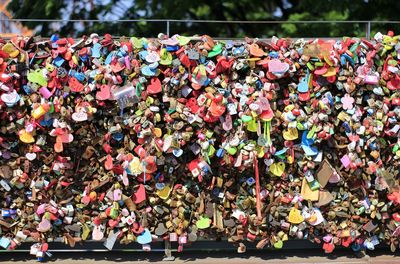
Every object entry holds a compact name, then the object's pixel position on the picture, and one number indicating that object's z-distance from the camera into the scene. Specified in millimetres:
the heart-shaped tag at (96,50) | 4695
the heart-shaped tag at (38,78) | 4641
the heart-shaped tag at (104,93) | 4652
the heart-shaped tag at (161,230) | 4945
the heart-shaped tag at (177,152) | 4739
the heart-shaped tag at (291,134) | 4816
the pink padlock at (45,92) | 4648
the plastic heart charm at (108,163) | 4781
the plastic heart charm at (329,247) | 5047
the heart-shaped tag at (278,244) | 5020
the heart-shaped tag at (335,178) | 4910
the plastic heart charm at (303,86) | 4781
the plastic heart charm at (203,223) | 4898
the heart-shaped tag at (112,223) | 4867
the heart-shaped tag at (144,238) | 4902
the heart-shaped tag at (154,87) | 4684
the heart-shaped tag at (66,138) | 4684
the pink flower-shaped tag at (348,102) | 4809
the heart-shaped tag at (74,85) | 4676
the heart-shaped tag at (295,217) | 4961
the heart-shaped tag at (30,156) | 4742
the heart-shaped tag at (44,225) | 4832
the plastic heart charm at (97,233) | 4875
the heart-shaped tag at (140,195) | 4832
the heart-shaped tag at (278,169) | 4887
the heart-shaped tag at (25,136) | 4691
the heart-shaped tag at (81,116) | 4660
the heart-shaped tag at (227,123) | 4746
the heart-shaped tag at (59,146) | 4695
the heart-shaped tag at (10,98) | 4594
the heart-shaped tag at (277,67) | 4680
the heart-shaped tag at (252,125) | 4742
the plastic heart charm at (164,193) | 4855
